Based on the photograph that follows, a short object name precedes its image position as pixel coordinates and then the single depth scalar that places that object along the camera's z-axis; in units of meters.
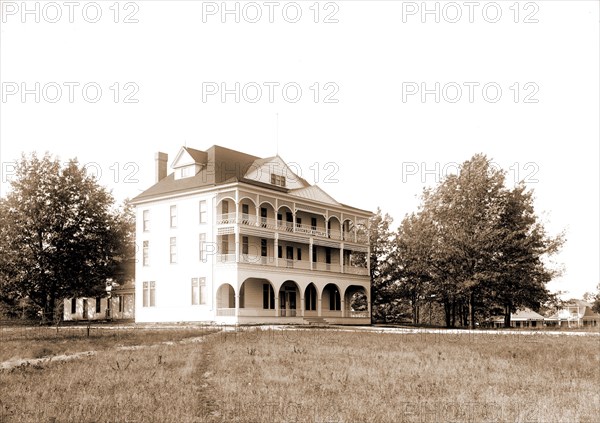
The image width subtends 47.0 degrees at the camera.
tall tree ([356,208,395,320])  60.59
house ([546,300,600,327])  114.55
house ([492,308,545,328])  111.44
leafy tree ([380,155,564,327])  47.94
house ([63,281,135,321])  61.94
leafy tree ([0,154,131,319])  50.59
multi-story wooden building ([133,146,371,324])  44.12
